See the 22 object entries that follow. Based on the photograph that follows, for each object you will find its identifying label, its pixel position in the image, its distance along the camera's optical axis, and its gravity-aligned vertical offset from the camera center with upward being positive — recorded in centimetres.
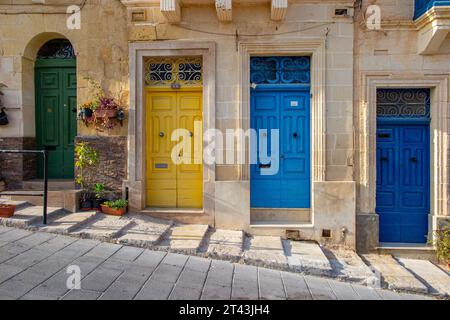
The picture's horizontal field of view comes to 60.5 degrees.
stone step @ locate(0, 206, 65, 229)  560 -93
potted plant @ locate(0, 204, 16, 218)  579 -83
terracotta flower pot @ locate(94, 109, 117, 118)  680 +76
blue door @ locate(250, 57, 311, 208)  698 +54
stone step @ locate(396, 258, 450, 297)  518 -179
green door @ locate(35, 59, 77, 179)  751 +85
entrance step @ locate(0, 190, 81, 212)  661 -72
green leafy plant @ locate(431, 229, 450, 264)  645 -151
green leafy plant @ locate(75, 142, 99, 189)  691 -7
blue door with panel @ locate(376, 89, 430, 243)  702 -18
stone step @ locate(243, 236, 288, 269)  530 -143
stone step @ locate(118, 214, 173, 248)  552 -118
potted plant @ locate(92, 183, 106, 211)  688 -72
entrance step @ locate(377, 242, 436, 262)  679 -170
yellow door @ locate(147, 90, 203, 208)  717 +3
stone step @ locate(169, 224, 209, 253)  547 -127
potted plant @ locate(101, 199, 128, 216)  670 -91
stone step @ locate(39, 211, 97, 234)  557 -102
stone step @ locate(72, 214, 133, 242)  555 -110
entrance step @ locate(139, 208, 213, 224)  684 -107
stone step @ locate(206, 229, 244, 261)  542 -135
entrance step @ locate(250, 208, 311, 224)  695 -108
